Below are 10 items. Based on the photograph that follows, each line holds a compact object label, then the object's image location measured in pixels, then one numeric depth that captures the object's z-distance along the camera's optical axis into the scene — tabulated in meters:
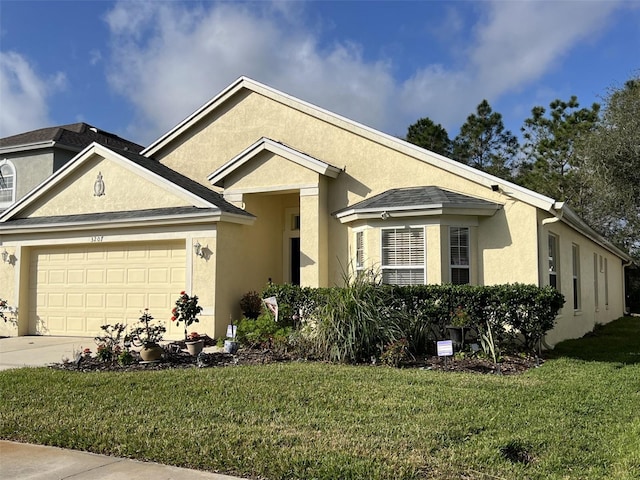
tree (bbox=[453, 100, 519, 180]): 35.53
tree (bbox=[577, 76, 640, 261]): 18.02
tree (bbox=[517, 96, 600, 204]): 31.14
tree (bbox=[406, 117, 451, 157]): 33.78
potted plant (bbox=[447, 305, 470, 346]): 10.48
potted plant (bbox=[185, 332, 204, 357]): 10.99
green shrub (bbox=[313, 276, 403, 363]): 9.90
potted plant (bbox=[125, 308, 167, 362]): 10.17
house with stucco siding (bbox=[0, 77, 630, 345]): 12.62
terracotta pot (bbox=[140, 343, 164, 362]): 10.16
